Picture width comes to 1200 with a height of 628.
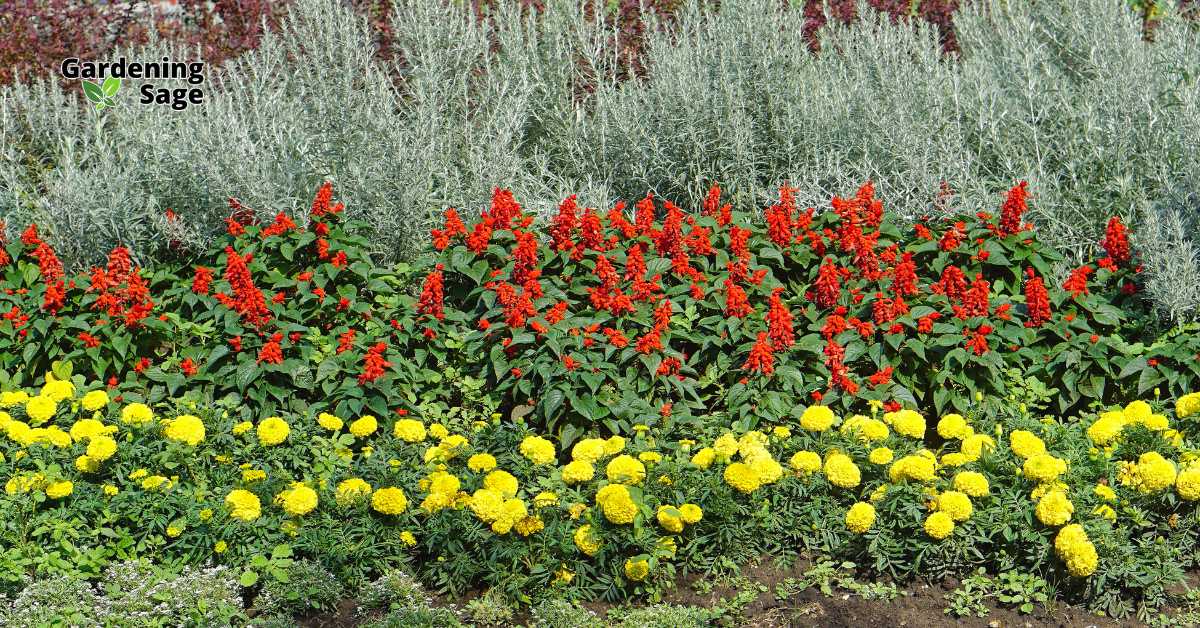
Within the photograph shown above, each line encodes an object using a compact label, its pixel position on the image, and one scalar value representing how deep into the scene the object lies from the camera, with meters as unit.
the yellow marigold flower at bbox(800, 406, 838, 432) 4.26
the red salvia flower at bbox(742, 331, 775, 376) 4.61
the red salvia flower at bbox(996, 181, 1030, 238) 5.13
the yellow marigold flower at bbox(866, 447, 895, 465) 4.00
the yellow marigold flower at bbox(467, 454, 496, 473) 4.12
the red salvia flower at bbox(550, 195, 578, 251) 5.28
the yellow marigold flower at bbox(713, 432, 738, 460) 4.17
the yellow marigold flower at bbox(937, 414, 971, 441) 4.29
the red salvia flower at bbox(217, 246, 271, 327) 4.80
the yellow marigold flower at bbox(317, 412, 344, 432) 4.41
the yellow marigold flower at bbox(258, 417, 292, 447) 4.27
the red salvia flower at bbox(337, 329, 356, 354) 4.83
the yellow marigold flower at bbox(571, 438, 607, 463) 4.20
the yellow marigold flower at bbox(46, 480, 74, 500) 3.95
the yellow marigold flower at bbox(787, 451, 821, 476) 4.06
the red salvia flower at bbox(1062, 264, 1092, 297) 4.97
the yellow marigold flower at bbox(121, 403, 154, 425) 4.35
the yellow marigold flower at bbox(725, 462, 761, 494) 3.92
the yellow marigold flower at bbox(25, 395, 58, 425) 4.42
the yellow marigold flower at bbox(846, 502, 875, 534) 3.84
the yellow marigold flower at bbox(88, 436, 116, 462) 4.05
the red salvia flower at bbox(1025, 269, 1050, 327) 4.84
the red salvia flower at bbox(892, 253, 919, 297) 4.89
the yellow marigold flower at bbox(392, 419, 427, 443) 4.41
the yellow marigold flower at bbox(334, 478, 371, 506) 4.00
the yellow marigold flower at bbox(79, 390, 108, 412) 4.51
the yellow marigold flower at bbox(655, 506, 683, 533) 3.84
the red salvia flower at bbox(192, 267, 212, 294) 5.12
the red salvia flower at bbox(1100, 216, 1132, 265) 5.21
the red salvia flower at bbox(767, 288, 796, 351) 4.72
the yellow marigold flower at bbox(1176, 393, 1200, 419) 4.33
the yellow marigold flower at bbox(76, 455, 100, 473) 4.08
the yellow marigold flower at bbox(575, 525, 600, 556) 3.81
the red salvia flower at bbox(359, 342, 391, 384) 4.64
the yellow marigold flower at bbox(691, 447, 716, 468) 4.14
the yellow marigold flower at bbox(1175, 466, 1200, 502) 3.80
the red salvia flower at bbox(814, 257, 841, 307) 4.97
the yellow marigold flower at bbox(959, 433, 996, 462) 4.15
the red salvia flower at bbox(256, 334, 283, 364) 4.69
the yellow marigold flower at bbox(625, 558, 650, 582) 3.79
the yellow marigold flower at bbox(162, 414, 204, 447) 4.23
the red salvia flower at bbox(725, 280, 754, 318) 4.86
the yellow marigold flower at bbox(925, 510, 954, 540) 3.73
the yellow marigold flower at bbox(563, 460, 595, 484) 4.11
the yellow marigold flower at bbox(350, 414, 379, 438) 4.38
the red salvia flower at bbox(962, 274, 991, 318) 4.78
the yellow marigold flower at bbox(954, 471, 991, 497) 3.88
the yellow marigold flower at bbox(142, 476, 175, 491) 3.96
